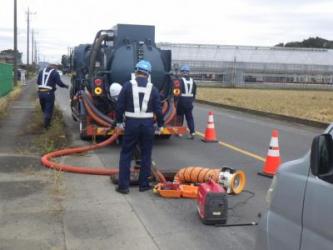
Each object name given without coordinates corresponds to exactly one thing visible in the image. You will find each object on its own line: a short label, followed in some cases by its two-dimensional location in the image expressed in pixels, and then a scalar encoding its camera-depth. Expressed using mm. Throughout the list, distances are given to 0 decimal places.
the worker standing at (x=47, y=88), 15172
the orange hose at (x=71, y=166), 9395
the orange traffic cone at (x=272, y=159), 9688
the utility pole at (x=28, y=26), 86600
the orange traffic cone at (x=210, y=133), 13984
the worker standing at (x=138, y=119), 8156
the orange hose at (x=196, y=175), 8212
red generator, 6461
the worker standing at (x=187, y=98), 14462
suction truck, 12992
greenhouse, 79250
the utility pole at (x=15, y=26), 48341
